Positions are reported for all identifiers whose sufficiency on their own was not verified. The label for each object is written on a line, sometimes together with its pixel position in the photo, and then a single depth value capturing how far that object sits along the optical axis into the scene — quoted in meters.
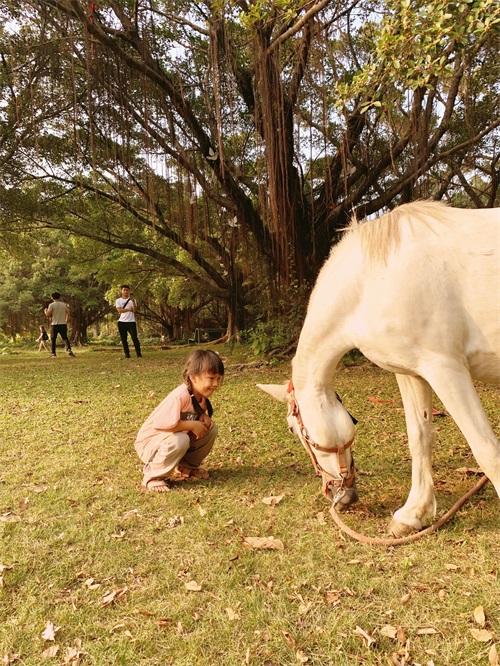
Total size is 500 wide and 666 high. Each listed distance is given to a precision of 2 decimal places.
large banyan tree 5.18
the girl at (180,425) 3.02
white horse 2.03
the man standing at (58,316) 11.49
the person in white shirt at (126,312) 9.98
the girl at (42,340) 18.00
